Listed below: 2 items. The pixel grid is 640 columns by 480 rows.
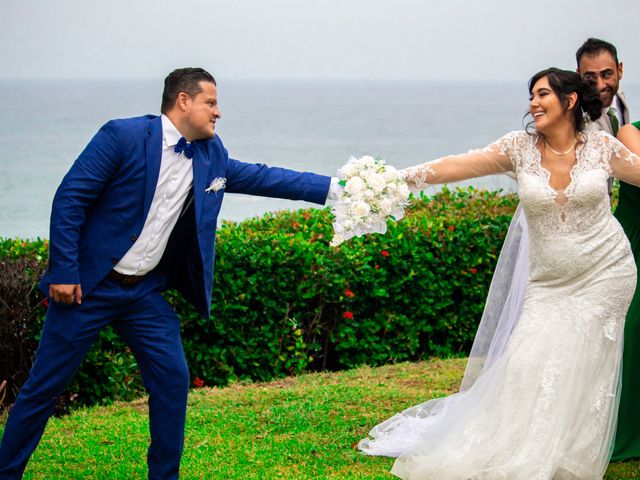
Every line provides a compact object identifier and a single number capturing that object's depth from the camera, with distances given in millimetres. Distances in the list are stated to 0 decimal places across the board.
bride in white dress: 4938
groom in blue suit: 4641
